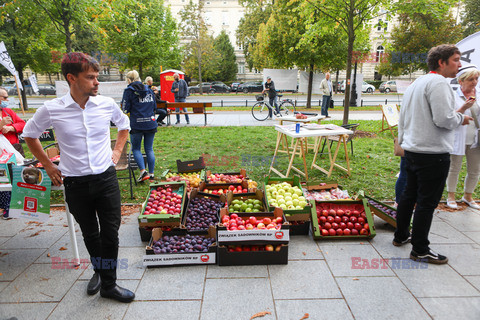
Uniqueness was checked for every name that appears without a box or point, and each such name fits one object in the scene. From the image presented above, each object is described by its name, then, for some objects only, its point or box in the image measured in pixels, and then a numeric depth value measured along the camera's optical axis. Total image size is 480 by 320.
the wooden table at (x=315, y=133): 5.54
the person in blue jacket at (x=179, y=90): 12.66
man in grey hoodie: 2.91
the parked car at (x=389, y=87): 34.97
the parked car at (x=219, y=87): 36.53
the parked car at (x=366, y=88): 33.98
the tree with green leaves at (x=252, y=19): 38.53
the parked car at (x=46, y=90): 32.59
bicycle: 13.99
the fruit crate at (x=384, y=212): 4.04
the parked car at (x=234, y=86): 36.75
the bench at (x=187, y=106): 11.84
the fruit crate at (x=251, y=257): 3.29
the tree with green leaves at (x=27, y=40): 15.36
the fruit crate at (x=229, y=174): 5.06
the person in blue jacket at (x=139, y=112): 5.55
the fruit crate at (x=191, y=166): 5.64
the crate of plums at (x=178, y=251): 3.26
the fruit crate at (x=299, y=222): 3.88
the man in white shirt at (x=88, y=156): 2.35
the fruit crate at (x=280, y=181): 4.39
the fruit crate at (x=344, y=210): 3.81
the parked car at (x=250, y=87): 35.16
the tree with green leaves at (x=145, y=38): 22.50
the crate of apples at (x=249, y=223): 3.40
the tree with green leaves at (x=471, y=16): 25.30
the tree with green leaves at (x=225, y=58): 45.13
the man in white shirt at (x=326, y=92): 13.59
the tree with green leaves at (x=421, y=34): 24.16
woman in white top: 3.91
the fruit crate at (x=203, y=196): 3.94
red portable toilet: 19.66
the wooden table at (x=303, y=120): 7.12
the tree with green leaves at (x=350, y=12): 8.62
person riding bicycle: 13.71
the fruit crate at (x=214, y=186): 4.82
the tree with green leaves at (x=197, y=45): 35.47
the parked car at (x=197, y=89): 35.83
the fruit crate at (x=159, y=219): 3.67
